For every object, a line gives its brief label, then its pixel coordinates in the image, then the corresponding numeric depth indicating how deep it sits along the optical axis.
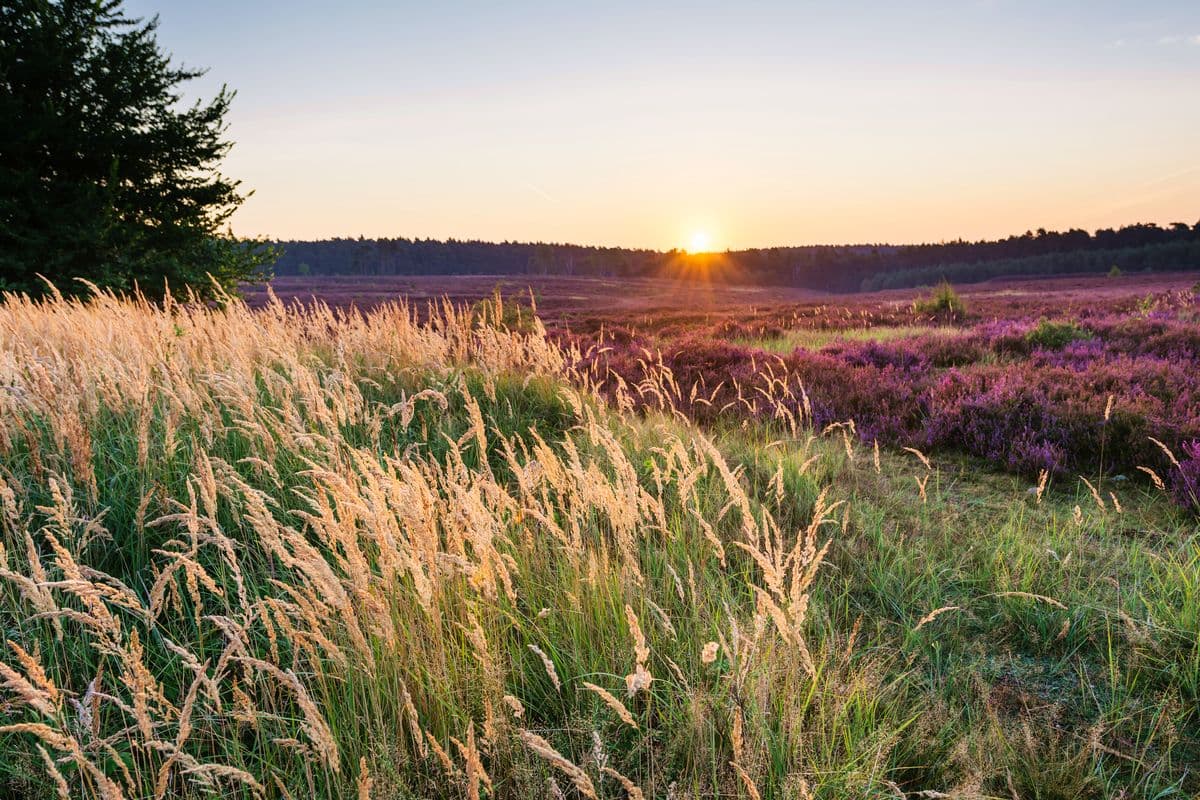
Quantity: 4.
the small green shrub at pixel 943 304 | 17.69
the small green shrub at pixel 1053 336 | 10.18
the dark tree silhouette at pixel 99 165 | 13.42
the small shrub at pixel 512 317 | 15.67
